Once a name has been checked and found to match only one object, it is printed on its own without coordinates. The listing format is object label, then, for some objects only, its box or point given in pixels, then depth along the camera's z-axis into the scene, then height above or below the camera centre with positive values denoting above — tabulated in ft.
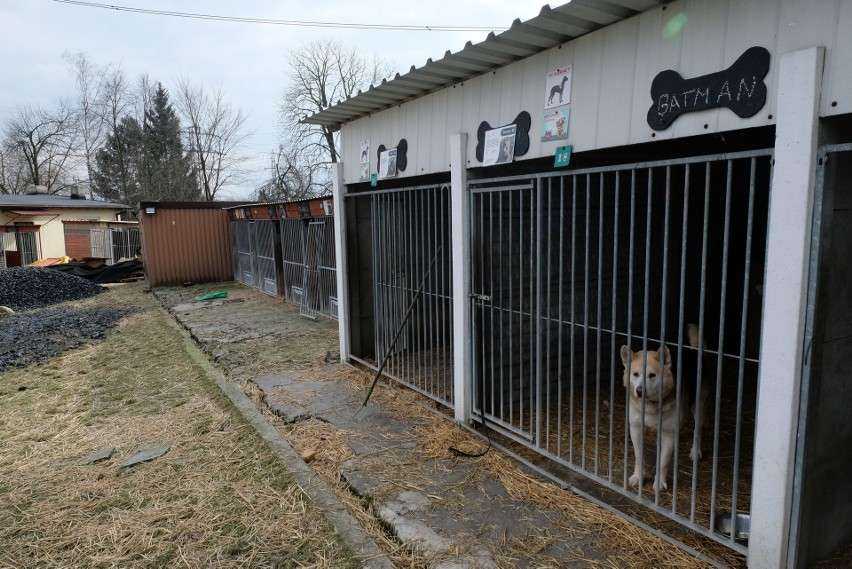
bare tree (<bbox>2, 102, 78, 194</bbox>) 116.57 +17.33
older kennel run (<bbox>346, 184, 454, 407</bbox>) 19.35 -2.43
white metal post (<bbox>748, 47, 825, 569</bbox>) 7.47 -1.27
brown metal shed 53.11 -1.71
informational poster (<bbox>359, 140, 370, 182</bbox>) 20.38 +2.52
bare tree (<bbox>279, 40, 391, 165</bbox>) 104.27 +27.81
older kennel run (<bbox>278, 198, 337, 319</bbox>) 33.01 -2.00
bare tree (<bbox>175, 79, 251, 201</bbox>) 118.32 +17.30
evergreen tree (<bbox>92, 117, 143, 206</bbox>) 119.34 +14.92
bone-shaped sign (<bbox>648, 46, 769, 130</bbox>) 8.16 +2.18
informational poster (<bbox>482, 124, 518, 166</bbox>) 13.39 +2.04
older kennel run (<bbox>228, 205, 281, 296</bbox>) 44.29 -1.75
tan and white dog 11.03 -3.95
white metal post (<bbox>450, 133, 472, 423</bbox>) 15.01 -1.57
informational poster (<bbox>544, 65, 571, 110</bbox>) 11.72 +3.07
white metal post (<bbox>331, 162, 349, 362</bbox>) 22.21 -1.29
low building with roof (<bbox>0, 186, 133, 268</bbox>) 74.43 +0.07
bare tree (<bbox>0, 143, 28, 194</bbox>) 119.34 +13.49
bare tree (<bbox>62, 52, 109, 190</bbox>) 115.96 +22.90
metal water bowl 9.07 -5.44
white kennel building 7.79 +0.08
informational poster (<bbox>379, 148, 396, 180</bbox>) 18.63 +2.23
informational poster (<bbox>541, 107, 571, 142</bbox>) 11.80 +2.26
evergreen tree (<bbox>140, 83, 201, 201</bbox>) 116.06 +15.96
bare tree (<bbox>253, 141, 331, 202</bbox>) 97.76 +8.66
